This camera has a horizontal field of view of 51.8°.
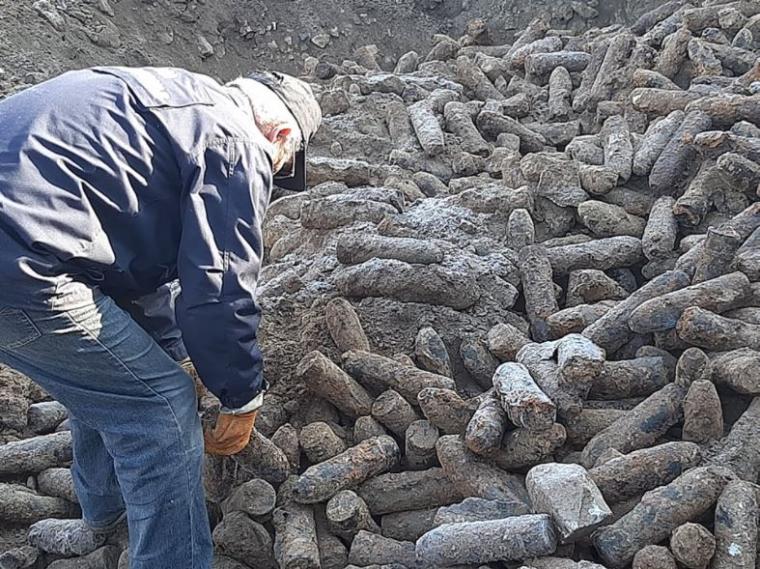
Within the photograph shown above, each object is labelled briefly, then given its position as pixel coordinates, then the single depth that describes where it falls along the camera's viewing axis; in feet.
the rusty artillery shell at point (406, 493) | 12.33
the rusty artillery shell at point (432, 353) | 14.67
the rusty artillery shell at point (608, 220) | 18.12
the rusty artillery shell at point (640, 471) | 11.10
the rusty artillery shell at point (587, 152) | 21.18
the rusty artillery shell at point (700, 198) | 17.47
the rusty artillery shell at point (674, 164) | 18.98
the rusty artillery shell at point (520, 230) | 17.84
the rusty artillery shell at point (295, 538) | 10.88
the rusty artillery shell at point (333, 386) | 13.62
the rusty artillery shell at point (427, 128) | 23.49
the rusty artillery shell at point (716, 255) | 14.90
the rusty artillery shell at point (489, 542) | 10.11
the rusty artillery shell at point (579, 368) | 12.61
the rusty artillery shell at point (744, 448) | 11.38
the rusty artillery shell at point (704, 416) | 11.89
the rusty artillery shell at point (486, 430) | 11.94
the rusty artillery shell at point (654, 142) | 19.61
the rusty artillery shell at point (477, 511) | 11.19
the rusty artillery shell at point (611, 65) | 25.32
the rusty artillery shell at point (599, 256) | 17.13
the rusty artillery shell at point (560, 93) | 26.02
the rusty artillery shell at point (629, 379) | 13.26
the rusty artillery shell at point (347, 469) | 11.89
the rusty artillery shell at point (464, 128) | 23.60
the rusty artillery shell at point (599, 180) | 19.15
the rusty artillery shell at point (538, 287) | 15.89
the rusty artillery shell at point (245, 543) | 11.44
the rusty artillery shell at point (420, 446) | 12.85
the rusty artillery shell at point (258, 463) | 11.97
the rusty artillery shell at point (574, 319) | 15.14
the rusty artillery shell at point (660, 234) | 16.93
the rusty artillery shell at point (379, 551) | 11.01
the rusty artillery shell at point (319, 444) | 12.83
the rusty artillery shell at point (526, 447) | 12.03
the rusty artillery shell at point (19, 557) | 11.71
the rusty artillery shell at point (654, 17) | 30.73
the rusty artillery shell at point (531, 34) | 32.76
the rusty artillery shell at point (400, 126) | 24.59
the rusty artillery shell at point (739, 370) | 12.03
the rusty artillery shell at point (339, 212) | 18.48
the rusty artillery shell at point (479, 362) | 14.88
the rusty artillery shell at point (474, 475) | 11.76
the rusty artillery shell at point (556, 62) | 28.53
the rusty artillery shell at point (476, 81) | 28.43
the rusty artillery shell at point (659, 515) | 10.23
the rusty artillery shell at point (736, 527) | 9.77
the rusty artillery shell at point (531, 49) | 30.55
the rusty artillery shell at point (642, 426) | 12.09
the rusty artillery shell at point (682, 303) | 13.78
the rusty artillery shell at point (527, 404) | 11.85
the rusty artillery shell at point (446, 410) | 12.82
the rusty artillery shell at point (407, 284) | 15.87
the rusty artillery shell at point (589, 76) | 25.79
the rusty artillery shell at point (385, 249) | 16.30
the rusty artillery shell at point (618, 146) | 19.72
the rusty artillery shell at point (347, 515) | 11.62
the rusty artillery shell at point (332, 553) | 11.29
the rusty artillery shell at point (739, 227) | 15.52
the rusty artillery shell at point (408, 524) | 12.00
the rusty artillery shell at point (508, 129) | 24.09
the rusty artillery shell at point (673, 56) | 25.29
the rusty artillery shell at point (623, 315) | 14.25
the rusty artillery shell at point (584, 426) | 12.63
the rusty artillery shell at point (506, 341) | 14.88
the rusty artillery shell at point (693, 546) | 9.74
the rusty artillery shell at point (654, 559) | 9.73
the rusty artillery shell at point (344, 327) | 14.93
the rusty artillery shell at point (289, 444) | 12.73
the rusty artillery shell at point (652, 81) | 23.99
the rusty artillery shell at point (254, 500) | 11.76
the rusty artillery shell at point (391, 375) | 13.73
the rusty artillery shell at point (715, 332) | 12.96
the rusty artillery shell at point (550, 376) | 12.61
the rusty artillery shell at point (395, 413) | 13.30
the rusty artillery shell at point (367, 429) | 13.21
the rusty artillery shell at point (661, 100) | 22.02
